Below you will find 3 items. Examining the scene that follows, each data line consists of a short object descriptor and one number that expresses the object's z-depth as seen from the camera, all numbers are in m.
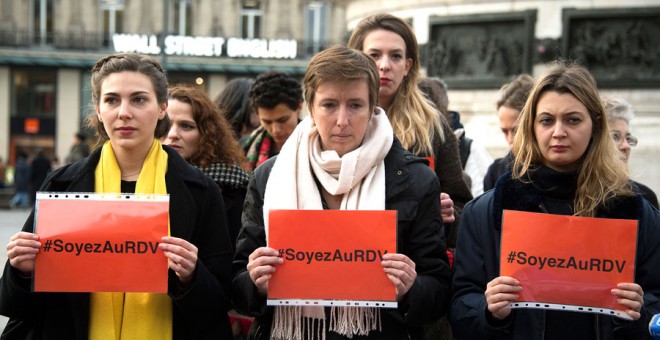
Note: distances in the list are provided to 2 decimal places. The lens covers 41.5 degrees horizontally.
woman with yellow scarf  3.33
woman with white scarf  3.39
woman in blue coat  3.33
